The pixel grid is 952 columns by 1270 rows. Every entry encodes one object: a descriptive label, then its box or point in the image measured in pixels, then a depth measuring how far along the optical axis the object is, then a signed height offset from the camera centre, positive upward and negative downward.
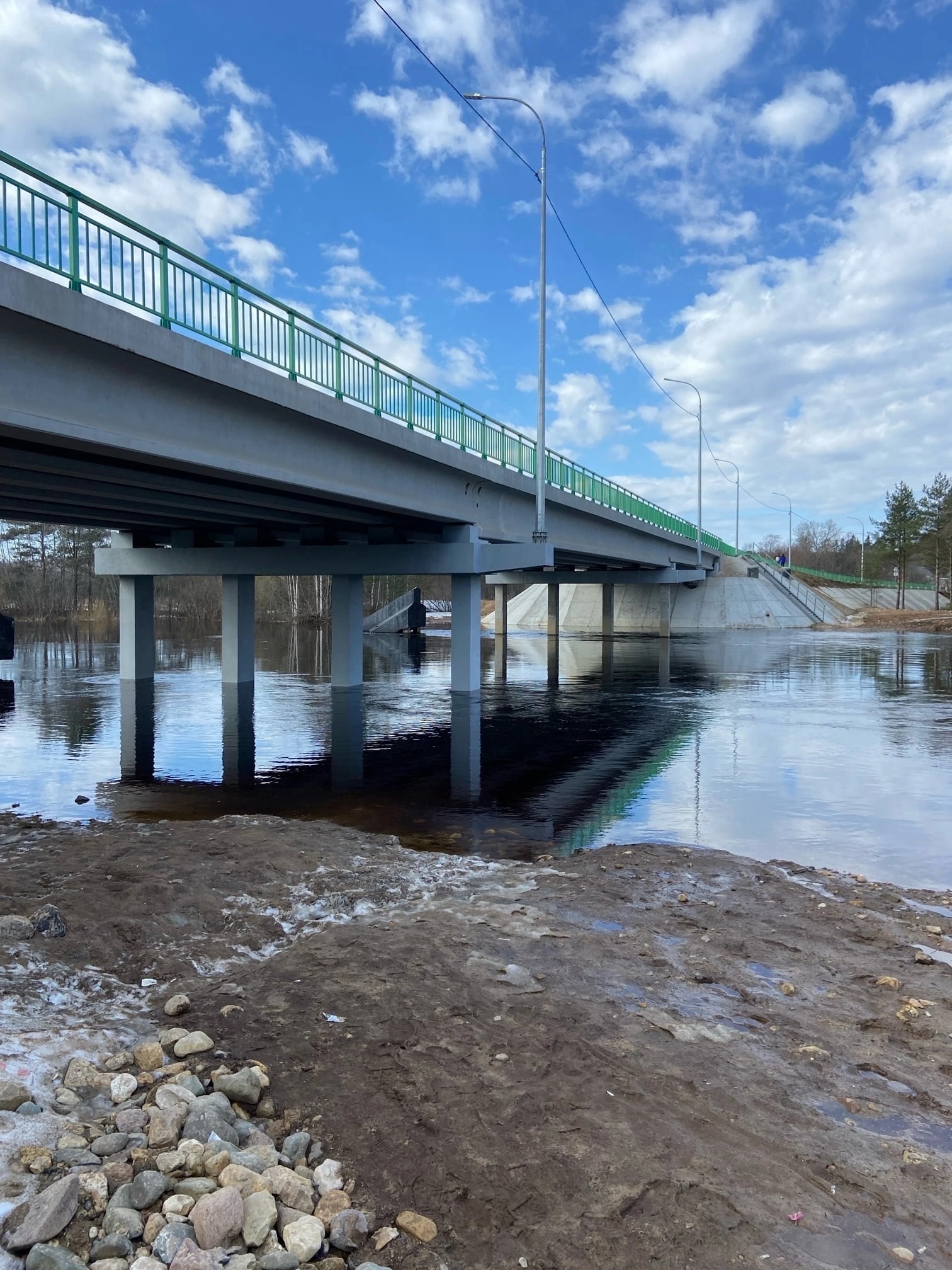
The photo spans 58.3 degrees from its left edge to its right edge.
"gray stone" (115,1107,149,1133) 3.78 -2.18
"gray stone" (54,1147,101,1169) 3.50 -2.16
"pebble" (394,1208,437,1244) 3.35 -2.35
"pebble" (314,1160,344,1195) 3.57 -2.31
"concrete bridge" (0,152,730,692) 10.60 +3.19
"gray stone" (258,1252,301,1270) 3.08 -2.28
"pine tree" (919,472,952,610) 76.94 +11.23
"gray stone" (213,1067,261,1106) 4.13 -2.21
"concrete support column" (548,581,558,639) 57.12 +1.43
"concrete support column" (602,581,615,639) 62.12 +1.66
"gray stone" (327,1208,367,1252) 3.28 -2.33
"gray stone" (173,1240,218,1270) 3.00 -2.22
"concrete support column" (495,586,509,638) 58.50 +1.45
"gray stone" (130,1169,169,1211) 3.30 -2.18
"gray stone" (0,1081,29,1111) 3.81 -2.08
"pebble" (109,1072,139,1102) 4.07 -2.19
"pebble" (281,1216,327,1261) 3.18 -2.29
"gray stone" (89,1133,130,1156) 3.59 -2.17
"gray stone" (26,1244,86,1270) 2.94 -2.17
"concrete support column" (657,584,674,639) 61.53 +1.47
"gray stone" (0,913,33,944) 5.76 -2.02
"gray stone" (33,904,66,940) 5.97 -2.06
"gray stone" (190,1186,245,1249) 3.16 -2.20
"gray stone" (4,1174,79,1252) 3.05 -2.14
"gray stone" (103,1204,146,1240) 3.15 -2.19
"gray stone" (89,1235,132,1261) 3.05 -2.21
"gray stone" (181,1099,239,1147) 3.73 -2.18
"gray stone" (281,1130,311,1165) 3.74 -2.28
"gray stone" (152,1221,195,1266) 3.07 -2.22
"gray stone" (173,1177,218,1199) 3.38 -2.20
